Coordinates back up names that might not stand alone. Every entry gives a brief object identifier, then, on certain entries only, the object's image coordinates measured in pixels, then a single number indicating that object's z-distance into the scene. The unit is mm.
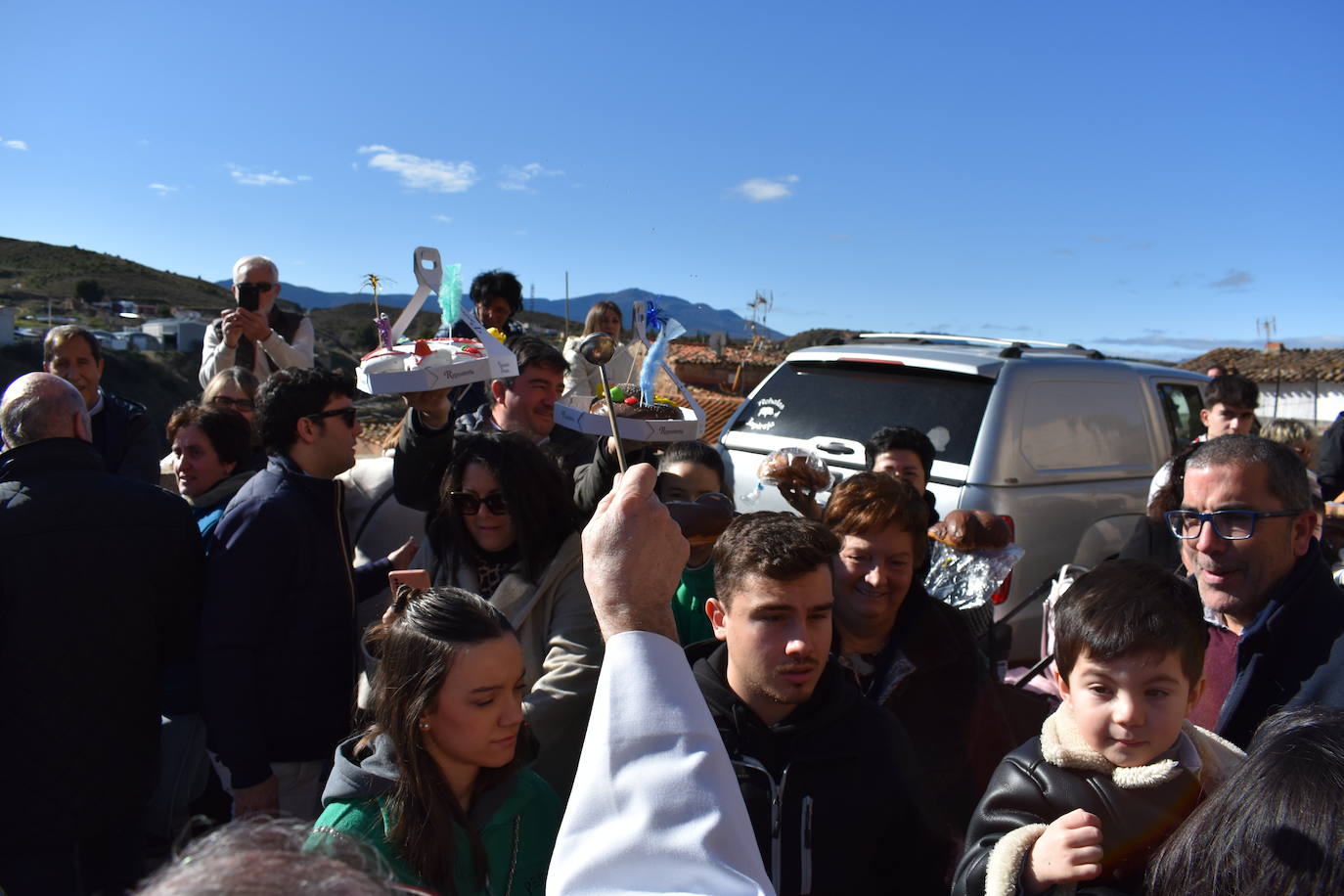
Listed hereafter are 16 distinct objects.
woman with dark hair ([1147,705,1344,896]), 1095
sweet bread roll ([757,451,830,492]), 3783
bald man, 2568
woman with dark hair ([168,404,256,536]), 3492
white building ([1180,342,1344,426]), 29938
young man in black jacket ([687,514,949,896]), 2072
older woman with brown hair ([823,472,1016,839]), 2637
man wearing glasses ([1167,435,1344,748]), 2256
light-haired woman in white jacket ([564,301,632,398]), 3162
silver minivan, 4930
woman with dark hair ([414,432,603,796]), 2514
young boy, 1684
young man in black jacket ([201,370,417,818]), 2648
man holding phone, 4211
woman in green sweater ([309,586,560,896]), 1963
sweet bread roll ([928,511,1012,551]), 3670
